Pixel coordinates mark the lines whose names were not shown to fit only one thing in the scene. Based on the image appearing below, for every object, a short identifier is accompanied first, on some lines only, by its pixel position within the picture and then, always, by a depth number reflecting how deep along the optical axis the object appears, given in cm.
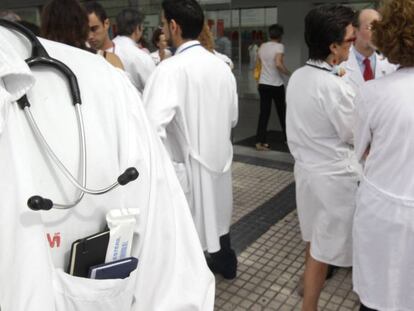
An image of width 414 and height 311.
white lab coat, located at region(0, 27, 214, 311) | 77
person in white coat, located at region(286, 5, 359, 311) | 229
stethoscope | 81
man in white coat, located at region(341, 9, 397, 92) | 279
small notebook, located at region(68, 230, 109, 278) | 88
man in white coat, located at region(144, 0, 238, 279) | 245
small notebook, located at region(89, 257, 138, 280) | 91
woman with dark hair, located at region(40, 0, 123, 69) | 221
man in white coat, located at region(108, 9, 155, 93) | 351
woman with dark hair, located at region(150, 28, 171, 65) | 564
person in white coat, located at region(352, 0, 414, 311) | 175
